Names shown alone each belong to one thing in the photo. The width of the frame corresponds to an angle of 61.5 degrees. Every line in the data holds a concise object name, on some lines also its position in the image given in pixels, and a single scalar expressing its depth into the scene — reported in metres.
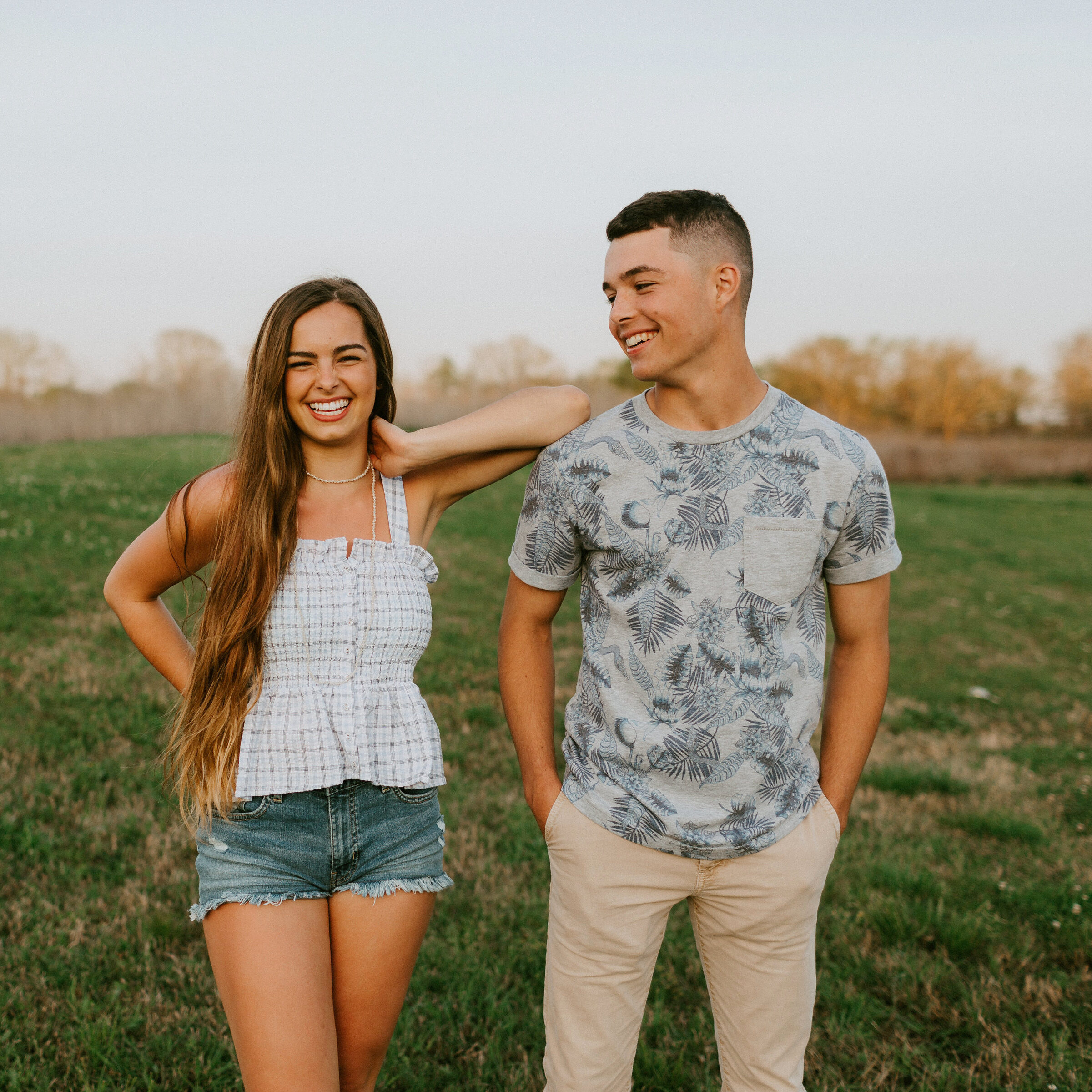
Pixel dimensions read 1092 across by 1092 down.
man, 2.25
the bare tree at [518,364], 36.09
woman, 2.26
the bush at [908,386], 58.09
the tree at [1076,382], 54.16
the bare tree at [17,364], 30.50
